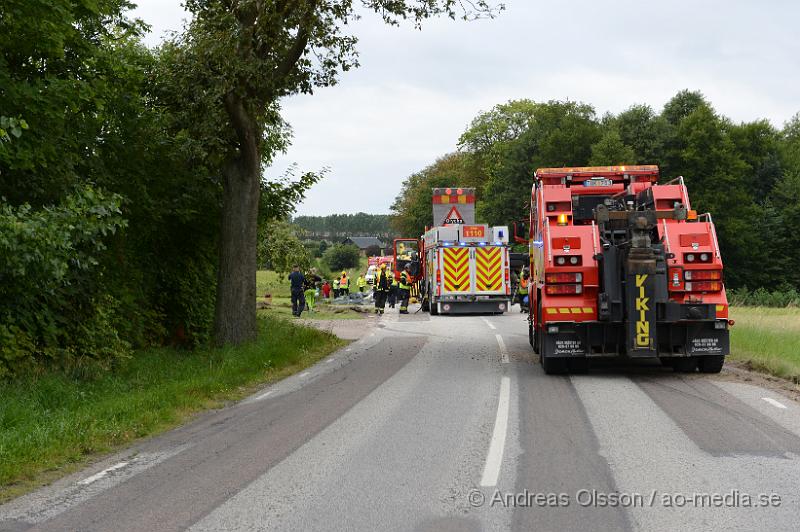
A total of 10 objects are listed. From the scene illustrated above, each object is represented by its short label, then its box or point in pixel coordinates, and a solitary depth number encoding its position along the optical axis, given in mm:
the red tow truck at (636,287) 12188
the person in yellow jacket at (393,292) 34125
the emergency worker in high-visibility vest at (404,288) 31688
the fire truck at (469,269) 29891
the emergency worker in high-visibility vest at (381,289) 31859
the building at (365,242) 187600
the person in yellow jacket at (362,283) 50812
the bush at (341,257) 110125
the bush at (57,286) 9203
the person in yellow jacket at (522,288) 28120
